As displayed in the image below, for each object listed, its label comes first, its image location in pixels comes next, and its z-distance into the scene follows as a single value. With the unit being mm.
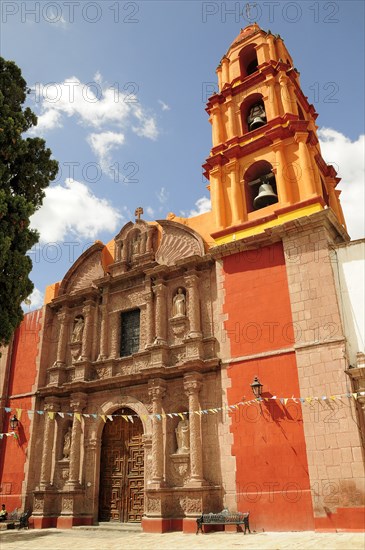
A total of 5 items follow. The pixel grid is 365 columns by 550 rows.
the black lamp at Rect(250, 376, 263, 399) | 10992
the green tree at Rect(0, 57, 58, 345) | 10227
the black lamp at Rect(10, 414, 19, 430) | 15047
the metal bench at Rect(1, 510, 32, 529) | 13133
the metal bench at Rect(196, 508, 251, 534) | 10109
